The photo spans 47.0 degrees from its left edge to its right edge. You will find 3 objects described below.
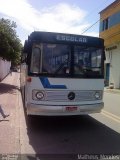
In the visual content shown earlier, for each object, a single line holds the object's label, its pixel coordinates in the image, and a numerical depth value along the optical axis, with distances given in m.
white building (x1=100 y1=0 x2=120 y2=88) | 15.10
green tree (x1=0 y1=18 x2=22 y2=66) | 9.85
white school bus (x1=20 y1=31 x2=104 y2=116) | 3.93
